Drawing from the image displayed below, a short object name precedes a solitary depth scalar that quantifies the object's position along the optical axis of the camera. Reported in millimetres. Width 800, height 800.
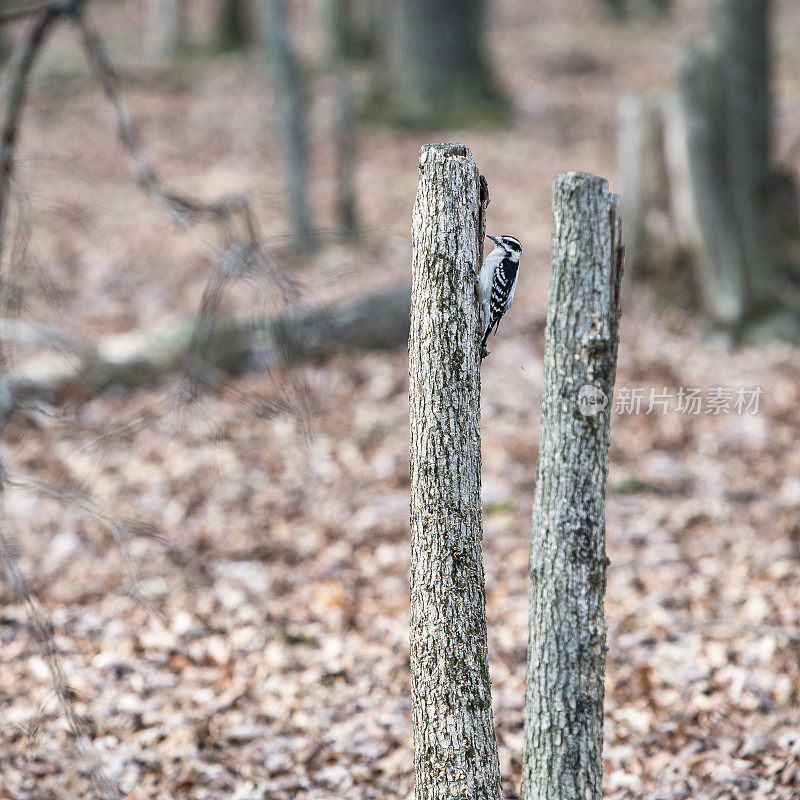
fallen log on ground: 15078
